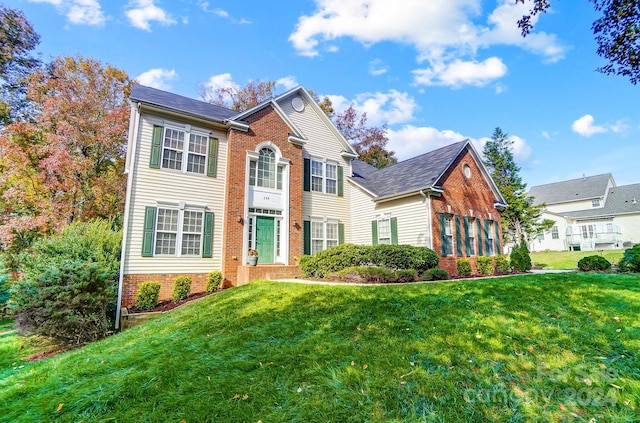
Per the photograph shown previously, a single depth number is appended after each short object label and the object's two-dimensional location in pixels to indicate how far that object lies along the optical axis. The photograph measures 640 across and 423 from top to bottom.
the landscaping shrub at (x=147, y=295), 9.64
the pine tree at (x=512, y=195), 25.44
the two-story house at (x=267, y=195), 10.71
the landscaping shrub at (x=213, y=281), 10.86
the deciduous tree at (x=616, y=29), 6.35
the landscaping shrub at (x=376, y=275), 9.55
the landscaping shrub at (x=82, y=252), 8.45
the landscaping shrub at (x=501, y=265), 14.15
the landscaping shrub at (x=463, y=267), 12.81
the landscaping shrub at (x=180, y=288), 10.25
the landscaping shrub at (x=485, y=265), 13.62
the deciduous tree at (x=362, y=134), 28.44
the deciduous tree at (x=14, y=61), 17.19
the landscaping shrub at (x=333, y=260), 10.84
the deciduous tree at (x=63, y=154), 15.44
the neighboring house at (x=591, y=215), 28.61
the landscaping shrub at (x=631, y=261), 10.16
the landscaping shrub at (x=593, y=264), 10.84
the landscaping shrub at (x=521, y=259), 13.81
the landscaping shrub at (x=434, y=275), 10.59
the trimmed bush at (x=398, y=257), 10.60
